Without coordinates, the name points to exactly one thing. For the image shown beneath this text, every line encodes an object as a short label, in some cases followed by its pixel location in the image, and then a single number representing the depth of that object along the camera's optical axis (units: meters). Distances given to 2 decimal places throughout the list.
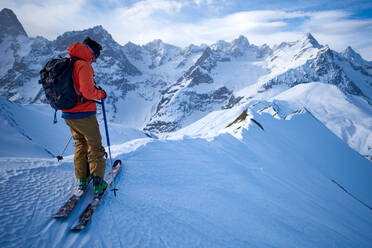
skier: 2.97
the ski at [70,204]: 2.79
